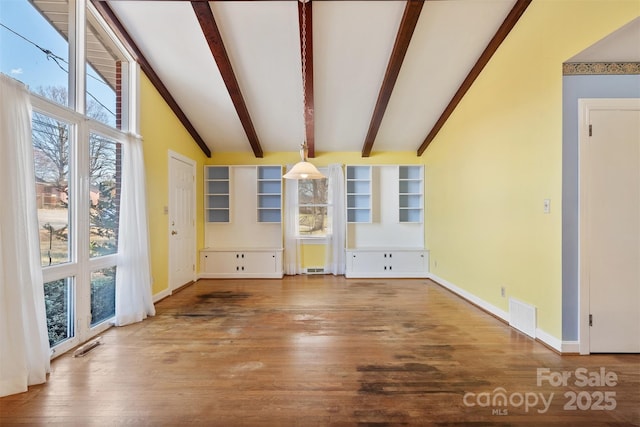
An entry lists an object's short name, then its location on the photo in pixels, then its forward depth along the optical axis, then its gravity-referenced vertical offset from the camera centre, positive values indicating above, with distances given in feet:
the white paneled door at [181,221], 14.80 -0.47
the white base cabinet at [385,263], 17.94 -3.19
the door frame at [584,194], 8.04 +0.54
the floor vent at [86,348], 8.38 -4.13
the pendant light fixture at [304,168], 10.73 +1.70
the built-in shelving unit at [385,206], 18.89 +0.46
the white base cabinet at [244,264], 17.99 -3.26
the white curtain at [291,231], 18.84 -1.22
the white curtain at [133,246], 10.66 -1.26
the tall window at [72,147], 7.95 +2.14
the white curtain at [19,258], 6.46 -1.07
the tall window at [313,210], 19.11 +0.19
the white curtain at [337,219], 18.65 -0.41
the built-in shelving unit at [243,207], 18.89 +0.39
